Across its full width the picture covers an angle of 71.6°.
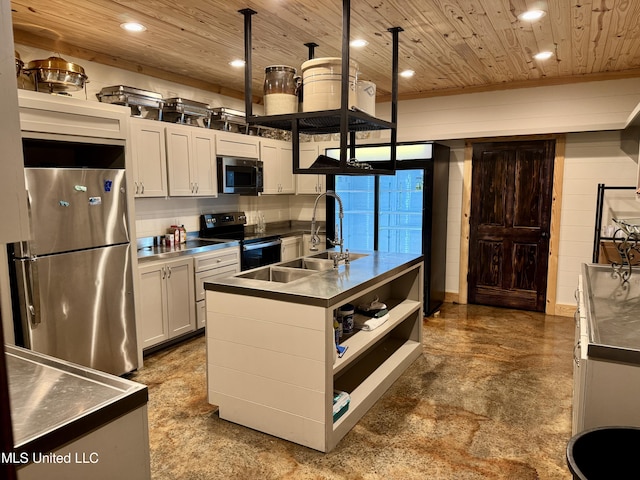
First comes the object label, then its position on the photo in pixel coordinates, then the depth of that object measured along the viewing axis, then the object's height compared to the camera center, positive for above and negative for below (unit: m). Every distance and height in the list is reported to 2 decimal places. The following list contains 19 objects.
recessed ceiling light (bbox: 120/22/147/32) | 3.17 +1.20
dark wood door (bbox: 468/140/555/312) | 5.16 -0.39
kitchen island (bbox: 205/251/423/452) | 2.45 -0.95
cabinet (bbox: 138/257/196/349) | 3.78 -0.96
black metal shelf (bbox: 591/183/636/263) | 4.50 -0.35
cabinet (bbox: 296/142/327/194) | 5.92 +0.17
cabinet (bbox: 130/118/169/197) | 3.88 +0.31
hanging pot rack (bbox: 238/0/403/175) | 2.67 +0.47
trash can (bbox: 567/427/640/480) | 1.53 -0.90
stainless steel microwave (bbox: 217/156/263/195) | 4.76 +0.18
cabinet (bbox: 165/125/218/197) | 4.21 +0.31
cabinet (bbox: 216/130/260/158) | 4.79 +0.53
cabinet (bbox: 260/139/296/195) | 5.52 +0.32
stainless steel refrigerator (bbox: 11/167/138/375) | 2.81 -0.54
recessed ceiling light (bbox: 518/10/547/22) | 2.93 +1.17
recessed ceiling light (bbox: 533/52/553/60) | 3.91 +1.20
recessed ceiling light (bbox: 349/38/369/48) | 3.54 +1.20
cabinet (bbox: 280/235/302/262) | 5.51 -0.71
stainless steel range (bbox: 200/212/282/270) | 4.89 -0.51
